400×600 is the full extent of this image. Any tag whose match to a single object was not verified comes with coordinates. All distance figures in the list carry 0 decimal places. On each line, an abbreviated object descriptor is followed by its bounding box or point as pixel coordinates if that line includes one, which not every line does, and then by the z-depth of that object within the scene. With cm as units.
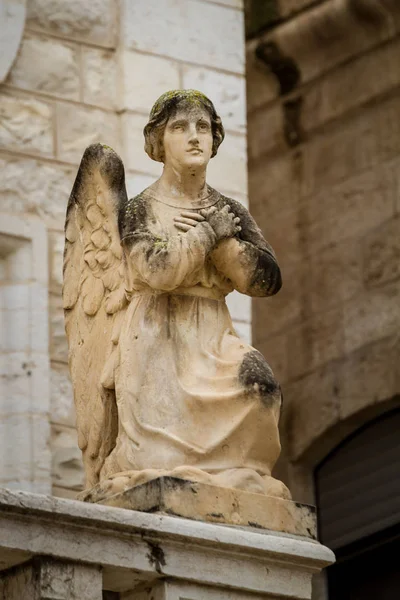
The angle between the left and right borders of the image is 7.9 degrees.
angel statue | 1047
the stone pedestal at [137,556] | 959
